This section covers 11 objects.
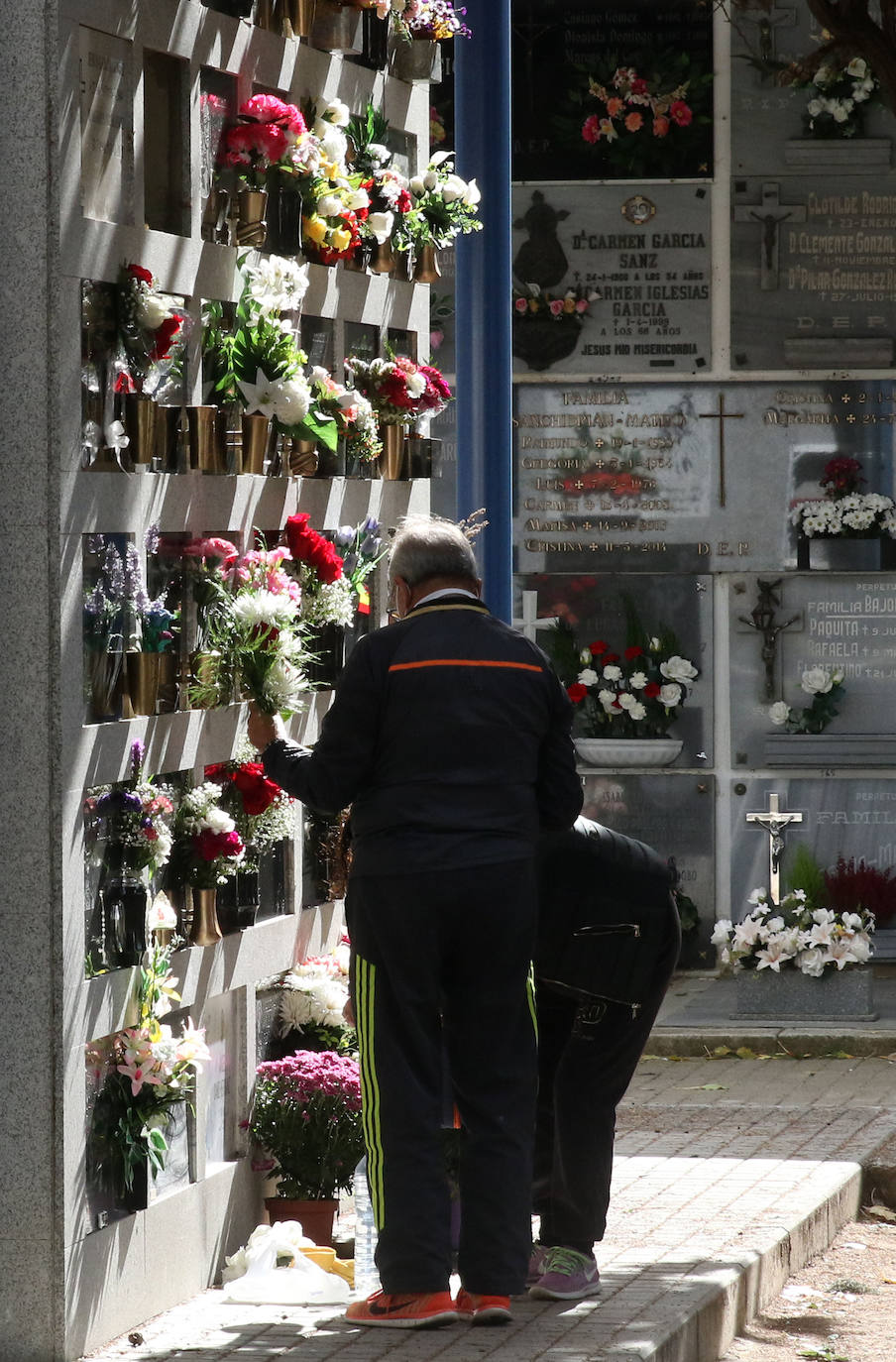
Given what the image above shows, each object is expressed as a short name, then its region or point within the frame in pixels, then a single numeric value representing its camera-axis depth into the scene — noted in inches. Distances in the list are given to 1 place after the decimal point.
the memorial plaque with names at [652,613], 821.2
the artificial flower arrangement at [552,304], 829.2
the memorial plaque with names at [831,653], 813.9
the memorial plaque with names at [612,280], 827.4
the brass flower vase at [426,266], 509.0
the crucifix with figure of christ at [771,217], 818.8
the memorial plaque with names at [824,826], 808.3
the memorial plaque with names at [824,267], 816.3
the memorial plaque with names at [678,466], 819.4
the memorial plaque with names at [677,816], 818.8
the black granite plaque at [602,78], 818.8
